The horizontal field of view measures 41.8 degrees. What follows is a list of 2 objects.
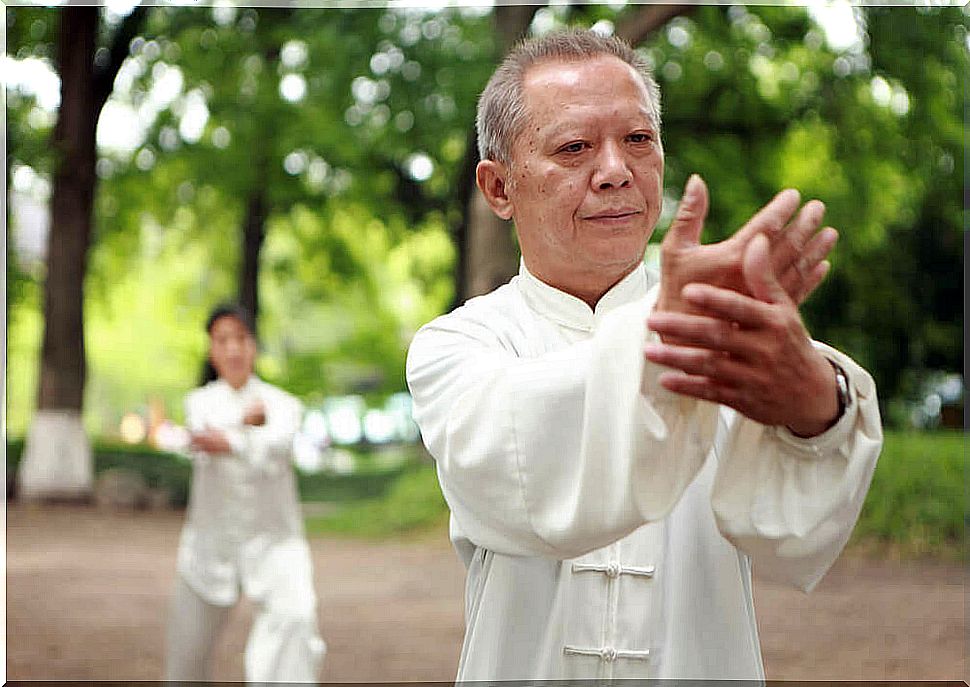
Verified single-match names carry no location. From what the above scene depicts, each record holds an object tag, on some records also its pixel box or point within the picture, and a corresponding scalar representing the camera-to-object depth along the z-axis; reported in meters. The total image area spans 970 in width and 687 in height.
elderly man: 1.42
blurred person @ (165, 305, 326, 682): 6.16
